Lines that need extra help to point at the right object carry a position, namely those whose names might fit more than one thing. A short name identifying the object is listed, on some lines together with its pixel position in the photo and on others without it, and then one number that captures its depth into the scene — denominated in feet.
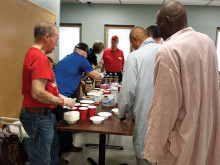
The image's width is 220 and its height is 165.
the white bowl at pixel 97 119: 5.20
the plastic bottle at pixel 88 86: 8.37
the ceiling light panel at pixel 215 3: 16.11
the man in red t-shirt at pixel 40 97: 4.48
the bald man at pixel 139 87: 5.22
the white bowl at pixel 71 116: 5.01
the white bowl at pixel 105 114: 5.65
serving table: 4.77
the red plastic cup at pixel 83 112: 5.51
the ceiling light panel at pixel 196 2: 16.07
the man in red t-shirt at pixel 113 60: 13.85
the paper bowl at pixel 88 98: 7.43
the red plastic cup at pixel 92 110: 5.69
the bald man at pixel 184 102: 2.69
